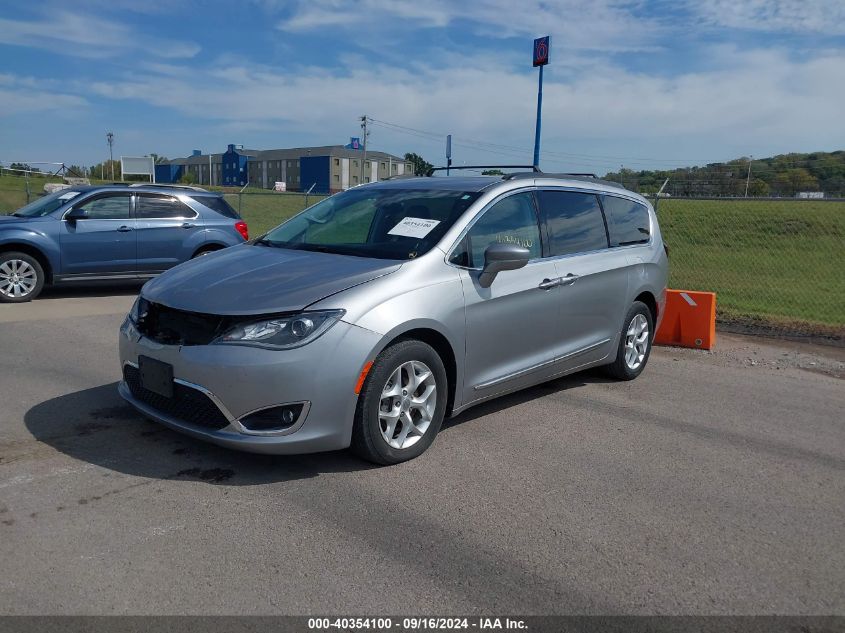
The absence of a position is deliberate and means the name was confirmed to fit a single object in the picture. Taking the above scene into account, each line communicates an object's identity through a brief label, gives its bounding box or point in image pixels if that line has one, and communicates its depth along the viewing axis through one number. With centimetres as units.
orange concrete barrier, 857
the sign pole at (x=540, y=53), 1740
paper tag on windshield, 500
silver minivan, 405
